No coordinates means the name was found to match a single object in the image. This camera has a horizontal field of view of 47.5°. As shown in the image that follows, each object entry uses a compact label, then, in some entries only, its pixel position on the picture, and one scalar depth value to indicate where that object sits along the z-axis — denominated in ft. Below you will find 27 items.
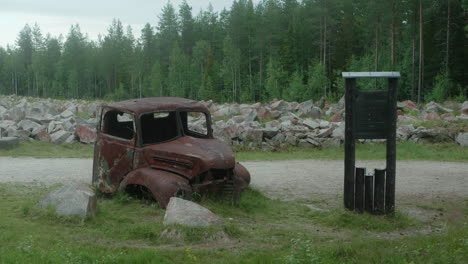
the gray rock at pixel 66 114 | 87.44
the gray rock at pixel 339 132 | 61.55
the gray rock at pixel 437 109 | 91.87
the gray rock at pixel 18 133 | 64.03
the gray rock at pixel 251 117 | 80.24
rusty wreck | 28.48
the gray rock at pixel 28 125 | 68.90
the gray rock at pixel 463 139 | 59.13
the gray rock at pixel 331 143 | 60.30
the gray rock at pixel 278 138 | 61.26
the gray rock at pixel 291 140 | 61.31
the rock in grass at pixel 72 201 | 25.14
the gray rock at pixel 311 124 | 69.42
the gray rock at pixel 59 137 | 63.87
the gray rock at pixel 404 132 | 64.18
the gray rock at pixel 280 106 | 105.82
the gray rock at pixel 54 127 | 69.02
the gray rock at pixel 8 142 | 57.52
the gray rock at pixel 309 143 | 60.90
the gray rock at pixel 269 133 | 63.00
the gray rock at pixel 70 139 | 63.62
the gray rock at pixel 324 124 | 69.62
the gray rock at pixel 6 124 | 68.25
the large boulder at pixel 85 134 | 63.77
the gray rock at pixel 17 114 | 83.84
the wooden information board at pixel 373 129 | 27.25
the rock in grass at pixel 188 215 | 23.35
